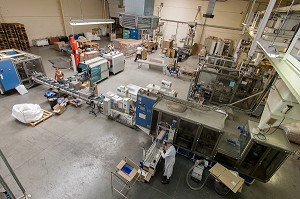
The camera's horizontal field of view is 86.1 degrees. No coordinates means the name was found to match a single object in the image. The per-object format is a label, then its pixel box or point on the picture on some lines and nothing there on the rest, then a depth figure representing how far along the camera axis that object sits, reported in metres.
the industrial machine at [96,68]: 9.06
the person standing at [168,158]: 4.53
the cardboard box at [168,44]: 18.05
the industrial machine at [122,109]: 6.72
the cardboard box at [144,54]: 14.77
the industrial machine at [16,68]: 7.67
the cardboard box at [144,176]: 4.80
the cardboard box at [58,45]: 14.77
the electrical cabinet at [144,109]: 5.84
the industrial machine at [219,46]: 16.59
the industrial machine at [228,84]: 8.21
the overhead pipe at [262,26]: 4.42
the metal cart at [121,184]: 4.62
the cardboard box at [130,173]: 4.32
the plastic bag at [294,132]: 6.86
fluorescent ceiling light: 6.92
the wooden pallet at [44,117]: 6.49
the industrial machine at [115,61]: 10.85
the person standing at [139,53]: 13.88
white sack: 6.31
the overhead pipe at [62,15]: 16.34
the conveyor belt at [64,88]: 7.43
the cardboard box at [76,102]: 7.79
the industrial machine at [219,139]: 4.61
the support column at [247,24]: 12.03
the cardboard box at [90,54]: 10.74
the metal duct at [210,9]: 10.54
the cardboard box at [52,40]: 16.54
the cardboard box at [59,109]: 7.19
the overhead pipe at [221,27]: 17.18
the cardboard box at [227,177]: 4.46
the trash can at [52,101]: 7.24
